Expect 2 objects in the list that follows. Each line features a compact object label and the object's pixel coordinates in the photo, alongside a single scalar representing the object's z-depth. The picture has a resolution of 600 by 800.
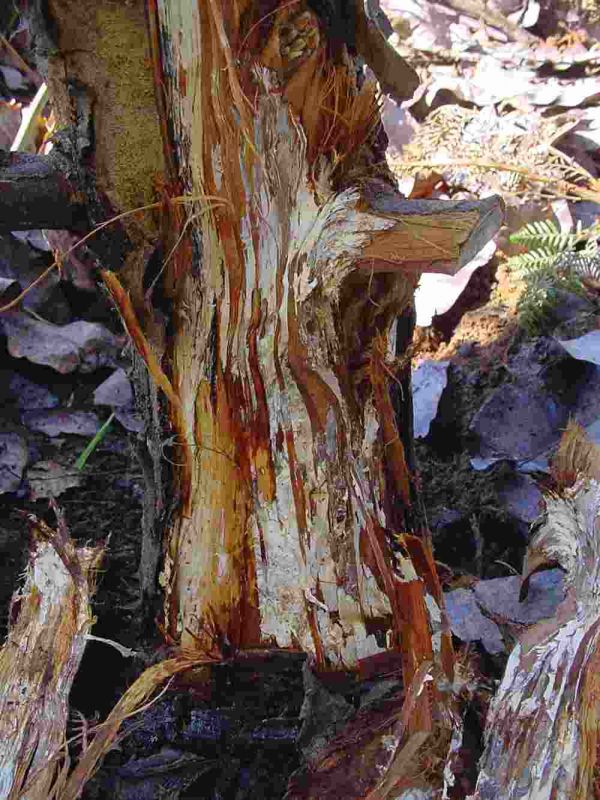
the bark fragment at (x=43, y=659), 0.90
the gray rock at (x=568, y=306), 1.80
